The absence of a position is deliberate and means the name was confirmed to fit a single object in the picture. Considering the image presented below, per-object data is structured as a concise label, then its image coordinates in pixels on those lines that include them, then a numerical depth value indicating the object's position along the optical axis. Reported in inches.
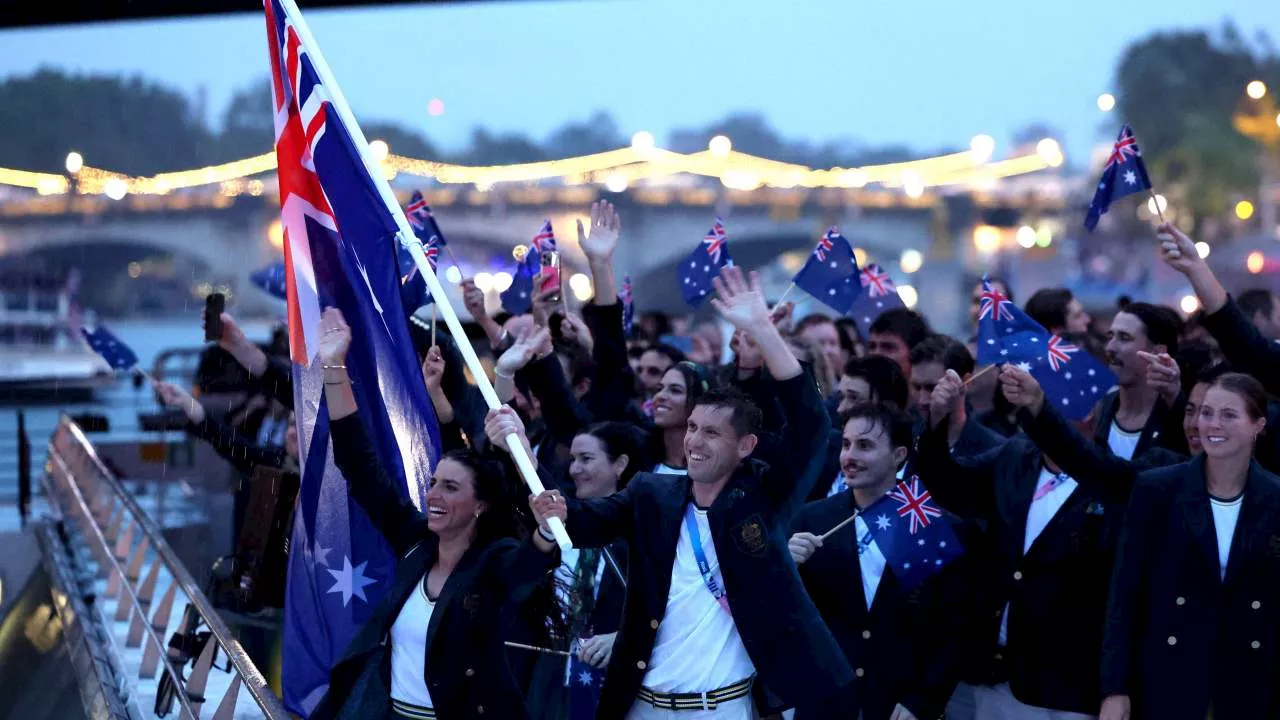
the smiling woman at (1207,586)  453.7
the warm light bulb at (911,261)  5703.7
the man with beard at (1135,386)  533.0
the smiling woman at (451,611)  412.5
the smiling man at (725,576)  418.9
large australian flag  484.4
